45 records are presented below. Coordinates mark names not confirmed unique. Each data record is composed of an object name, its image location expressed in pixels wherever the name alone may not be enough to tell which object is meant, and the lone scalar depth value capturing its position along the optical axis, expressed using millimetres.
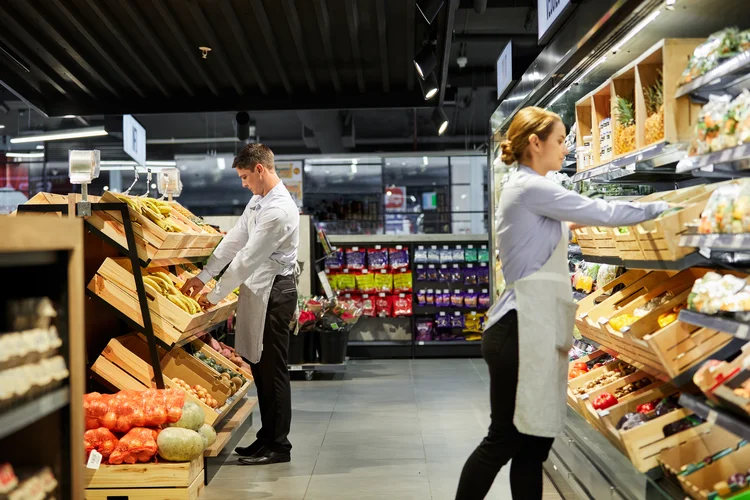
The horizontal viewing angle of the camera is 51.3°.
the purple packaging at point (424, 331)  9859
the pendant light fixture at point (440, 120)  9430
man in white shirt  4664
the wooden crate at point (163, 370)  4168
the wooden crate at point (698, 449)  2795
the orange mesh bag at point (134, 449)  3705
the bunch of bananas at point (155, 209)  4148
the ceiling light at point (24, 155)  14931
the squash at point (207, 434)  4129
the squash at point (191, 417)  3943
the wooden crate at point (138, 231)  4055
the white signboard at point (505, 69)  6000
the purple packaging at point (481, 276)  9867
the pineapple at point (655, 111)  3072
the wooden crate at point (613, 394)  3344
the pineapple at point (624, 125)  3517
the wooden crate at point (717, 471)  2553
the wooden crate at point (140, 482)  3703
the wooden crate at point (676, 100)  2953
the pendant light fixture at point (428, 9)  4947
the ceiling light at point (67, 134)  12477
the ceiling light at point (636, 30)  2957
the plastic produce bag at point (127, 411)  3797
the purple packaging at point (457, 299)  9828
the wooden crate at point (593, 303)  3765
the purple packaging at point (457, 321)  9820
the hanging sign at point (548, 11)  4021
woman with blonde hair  2746
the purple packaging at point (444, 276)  9891
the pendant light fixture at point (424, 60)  5727
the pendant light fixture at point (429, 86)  6156
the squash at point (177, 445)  3725
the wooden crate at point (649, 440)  2918
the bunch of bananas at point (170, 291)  4332
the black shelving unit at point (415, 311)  9812
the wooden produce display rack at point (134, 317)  3715
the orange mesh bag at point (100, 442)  3723
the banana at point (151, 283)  4296
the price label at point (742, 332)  2336
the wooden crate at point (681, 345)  2660
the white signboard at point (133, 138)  8336
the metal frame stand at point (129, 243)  3988
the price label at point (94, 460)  3594
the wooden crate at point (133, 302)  4102
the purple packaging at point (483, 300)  9828
